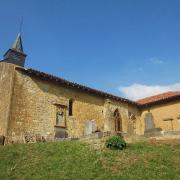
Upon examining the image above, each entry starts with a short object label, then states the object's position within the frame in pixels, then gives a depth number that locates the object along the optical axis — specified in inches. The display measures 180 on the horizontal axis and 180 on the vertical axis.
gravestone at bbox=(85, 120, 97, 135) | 564.3
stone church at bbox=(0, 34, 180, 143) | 496.1
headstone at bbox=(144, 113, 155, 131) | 581.0
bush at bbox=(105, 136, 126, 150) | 373.9
